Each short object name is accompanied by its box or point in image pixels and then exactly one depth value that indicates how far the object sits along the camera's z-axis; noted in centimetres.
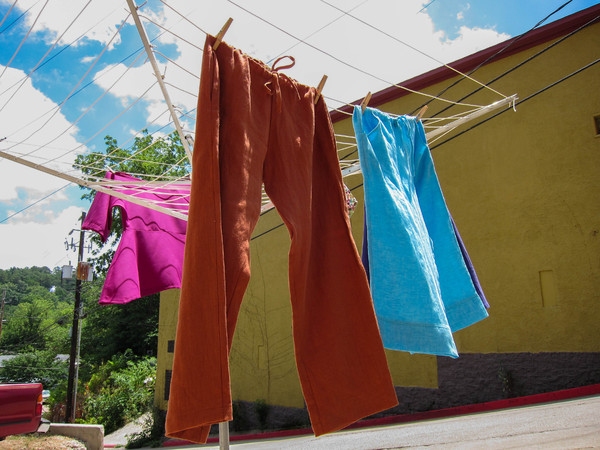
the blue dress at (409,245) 194
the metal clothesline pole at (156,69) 247
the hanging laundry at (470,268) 248
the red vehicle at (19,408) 529
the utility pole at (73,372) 1527
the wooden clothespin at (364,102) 257
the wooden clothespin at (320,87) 220
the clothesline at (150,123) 258
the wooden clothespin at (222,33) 182
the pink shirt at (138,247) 420
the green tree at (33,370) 3428
